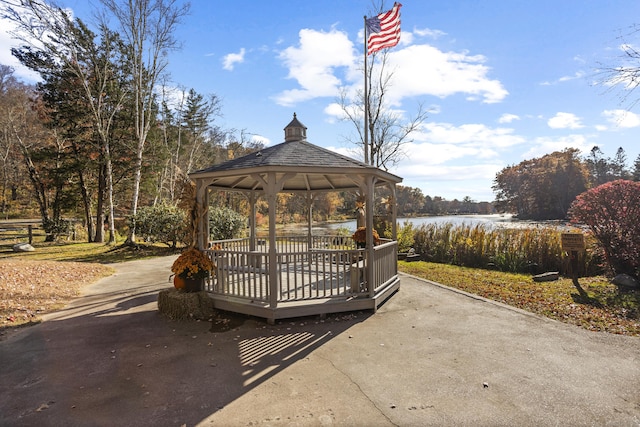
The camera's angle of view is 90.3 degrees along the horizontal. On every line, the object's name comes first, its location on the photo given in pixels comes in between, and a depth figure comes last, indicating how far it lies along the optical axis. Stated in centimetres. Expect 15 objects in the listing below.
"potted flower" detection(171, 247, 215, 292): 576
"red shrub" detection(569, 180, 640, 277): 743
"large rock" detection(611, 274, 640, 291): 710
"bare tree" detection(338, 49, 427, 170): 1858
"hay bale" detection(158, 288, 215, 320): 555
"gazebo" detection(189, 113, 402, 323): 536
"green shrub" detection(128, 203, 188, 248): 1392
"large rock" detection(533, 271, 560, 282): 843
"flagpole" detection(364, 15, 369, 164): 1332
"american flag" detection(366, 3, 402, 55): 1165
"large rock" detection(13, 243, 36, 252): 1365
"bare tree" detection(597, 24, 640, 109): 648
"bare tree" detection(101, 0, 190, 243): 1505
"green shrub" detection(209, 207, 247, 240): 1497
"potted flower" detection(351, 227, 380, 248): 755
